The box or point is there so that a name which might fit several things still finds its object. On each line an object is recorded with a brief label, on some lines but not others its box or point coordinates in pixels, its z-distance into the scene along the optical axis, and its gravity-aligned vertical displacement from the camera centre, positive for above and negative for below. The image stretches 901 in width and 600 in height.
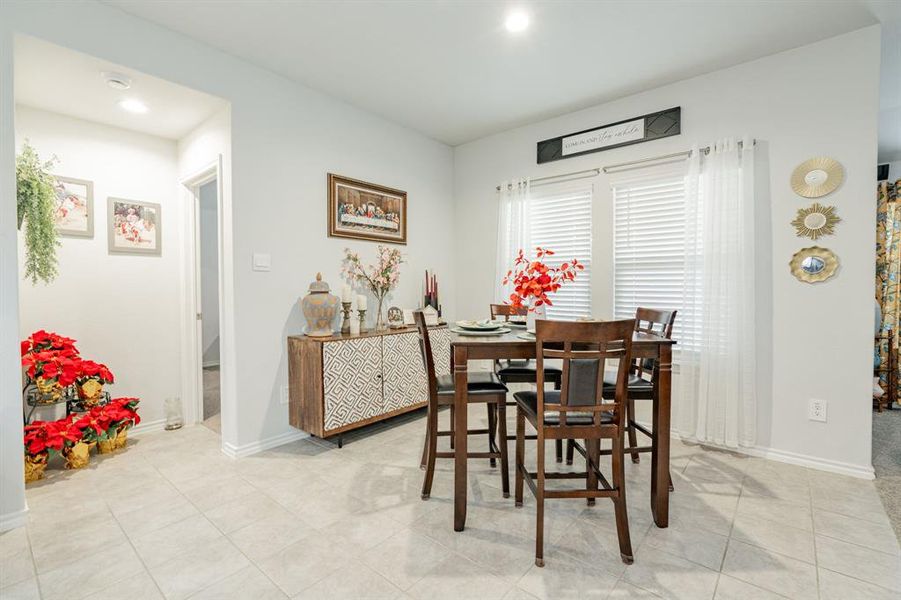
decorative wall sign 3.23 +1.33
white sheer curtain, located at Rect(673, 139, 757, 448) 2.88 -0.08
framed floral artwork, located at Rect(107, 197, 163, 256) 3.21 +0.54
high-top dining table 1.95 -0.49
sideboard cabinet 2.90 -0.65
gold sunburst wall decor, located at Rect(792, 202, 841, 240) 2.63 +0.45
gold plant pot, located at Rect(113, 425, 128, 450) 2.94 -1.04
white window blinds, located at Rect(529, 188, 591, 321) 3.75 +0.53
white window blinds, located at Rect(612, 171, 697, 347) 3.28 +0.39
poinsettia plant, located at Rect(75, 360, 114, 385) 2.80 -0.54
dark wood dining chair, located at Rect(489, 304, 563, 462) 2.70 -0.54
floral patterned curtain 3.98 +0.32
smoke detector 2.46 +1.31
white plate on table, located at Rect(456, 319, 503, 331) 2.32 -0.19
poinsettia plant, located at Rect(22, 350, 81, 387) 2.58 -0.46
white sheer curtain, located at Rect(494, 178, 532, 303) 4.05 +0.66
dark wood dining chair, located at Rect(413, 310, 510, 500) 2.16 -0.56
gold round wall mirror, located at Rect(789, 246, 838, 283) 2.64 +0.17
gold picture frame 3.48 +0.75
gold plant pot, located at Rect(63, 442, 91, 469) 2.64 -1.03
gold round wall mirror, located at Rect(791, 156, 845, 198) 2.61 +0.74
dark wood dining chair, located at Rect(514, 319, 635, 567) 1.69 -0.48
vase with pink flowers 3.63 +0.18
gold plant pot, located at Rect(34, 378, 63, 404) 2.62 -0.62
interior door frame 3.54 -0.15
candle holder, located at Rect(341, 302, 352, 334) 3.27 -0.21
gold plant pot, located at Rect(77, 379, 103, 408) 2.87 -0.68
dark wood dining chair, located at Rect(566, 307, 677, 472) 2.29 -0.53
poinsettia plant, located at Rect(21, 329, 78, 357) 2.67 -0.32
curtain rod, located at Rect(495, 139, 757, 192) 3.09 +1.07
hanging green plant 2.36 +0.49
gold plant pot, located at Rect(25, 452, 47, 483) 2.45 -1.03
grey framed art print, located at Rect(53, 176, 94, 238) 2.95 +0.64
